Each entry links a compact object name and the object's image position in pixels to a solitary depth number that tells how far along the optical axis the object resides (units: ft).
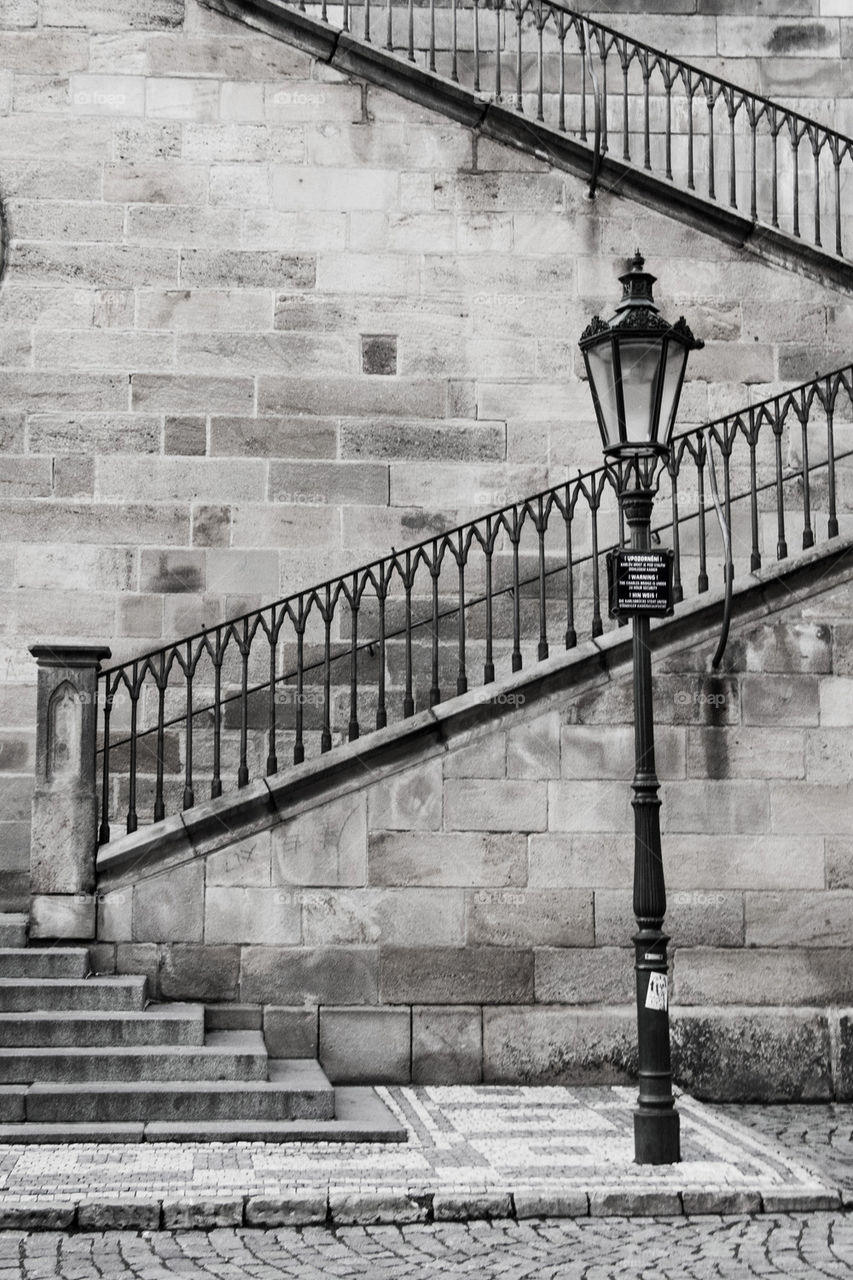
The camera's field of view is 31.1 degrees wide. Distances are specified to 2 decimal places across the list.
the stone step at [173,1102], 26.09
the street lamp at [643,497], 25.31
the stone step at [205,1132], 25.16
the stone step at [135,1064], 26.99
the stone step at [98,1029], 27.81
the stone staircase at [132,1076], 25.61
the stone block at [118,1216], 20.65
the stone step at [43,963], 29.63
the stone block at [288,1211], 21.01
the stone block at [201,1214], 20.79
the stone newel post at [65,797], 30.60
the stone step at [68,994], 28.81
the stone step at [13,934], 30.58
